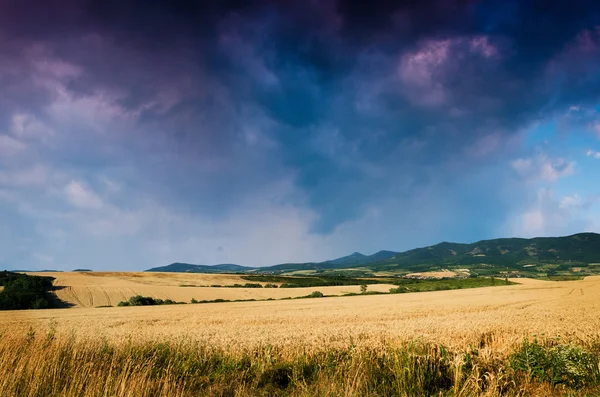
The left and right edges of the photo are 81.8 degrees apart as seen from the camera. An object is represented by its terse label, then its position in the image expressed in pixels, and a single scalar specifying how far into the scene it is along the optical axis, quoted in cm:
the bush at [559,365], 910
